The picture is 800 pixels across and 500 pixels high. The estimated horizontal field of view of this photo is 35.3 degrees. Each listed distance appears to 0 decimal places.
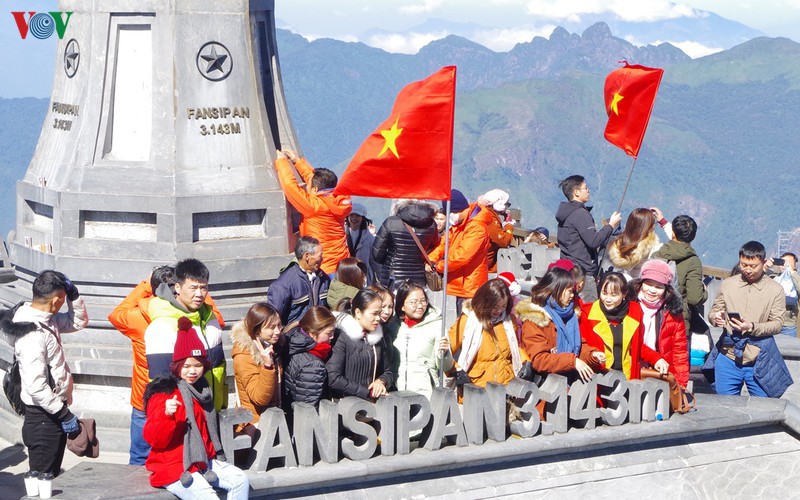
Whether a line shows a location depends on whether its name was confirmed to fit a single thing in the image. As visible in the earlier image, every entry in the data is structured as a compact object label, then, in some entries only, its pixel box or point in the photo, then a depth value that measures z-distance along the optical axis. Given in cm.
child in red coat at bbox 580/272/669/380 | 968
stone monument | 1124
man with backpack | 826
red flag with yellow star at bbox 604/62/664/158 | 1223
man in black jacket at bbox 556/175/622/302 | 1184
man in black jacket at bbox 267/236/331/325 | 1011
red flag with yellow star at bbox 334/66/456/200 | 962
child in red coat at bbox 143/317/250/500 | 762
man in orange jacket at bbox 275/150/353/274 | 1142
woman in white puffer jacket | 912
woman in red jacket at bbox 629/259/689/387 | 986
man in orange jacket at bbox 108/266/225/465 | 902
